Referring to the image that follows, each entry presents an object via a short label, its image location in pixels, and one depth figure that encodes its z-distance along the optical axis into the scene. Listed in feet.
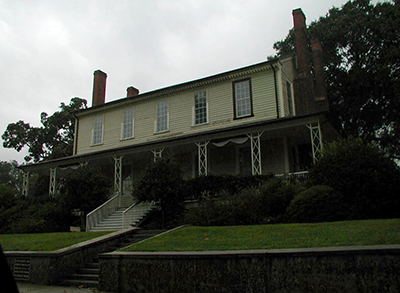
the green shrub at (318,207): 36.83
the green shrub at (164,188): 50.62
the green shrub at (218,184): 52.80
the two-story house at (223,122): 63.10
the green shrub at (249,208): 42.37
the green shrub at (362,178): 36.86
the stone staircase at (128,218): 54.03
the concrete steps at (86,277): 31.58
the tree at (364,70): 89.61
